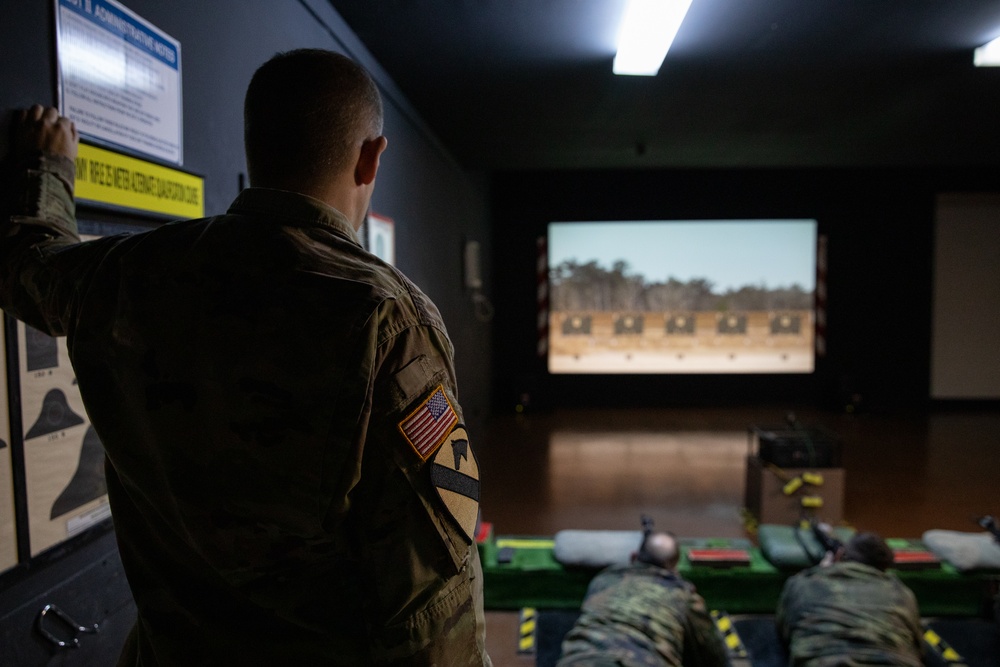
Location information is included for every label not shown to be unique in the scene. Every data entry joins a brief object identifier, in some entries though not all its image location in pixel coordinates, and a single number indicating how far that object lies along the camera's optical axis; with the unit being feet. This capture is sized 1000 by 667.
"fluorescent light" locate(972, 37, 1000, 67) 9.12
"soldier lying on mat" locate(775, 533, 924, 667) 6.46
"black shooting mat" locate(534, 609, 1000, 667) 7.86
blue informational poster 3.58
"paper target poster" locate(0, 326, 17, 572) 3.26
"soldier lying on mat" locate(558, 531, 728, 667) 6.11
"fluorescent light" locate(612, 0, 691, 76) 7.69
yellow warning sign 3.75
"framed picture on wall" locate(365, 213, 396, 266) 8.43
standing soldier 2.16
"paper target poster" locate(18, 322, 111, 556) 3.47
